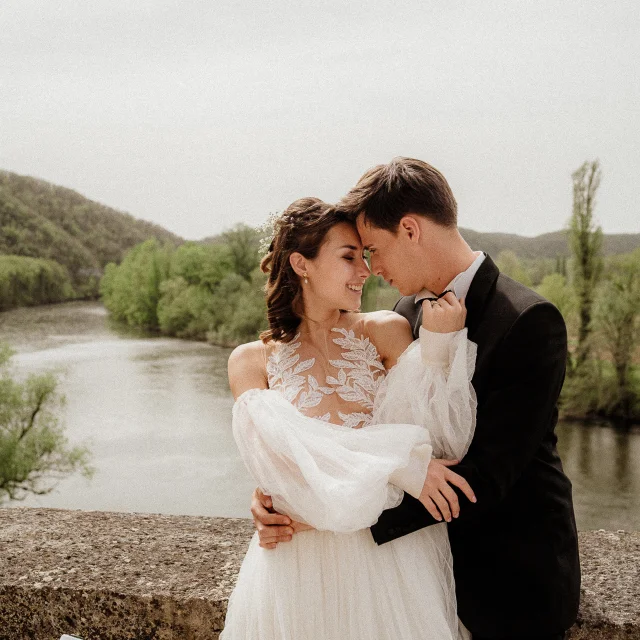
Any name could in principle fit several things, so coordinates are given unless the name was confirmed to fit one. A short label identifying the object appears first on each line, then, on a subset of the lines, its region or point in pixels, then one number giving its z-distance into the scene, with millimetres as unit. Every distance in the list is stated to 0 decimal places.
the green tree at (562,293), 34375
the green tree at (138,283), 44438
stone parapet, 1925
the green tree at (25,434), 28188
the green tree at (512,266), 37109
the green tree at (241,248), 45656
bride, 1677
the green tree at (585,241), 35719
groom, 1659
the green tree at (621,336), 33188
